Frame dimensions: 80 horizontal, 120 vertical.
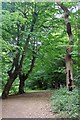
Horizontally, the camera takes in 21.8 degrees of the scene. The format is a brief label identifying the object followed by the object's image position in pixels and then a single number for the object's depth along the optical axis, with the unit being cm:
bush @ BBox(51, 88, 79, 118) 253
